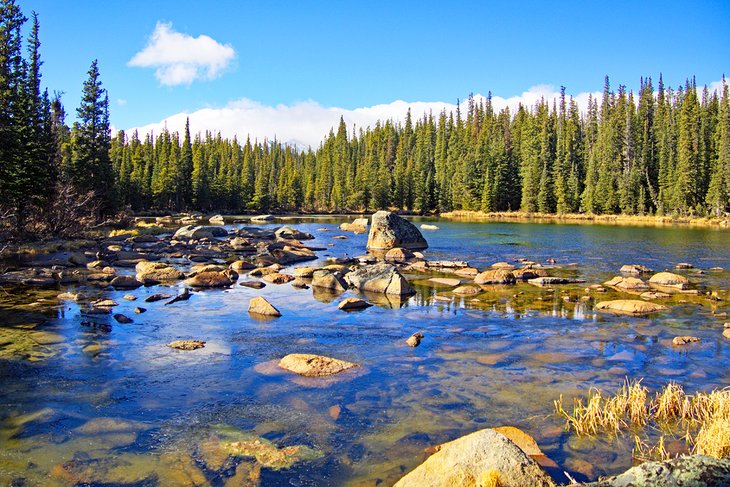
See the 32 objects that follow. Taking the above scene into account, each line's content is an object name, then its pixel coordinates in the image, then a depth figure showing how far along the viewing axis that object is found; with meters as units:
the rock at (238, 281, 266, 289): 20.95
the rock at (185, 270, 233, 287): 20.78
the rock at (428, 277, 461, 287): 21.64
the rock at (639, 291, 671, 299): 18.73
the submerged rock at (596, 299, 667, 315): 16.41
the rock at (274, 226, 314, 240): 43.94
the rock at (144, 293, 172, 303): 17.74
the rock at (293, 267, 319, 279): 23.07
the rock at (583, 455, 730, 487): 4.47
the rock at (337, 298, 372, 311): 17.08
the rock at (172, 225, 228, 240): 40.88
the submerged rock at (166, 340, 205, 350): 12.11
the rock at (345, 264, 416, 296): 19.92
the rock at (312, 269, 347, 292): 20.70
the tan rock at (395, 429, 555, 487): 5.70
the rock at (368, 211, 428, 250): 36.00
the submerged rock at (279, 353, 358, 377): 10.43
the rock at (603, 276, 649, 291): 20.42
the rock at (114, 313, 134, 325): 14.49
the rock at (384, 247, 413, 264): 29.58
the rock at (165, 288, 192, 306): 17.44
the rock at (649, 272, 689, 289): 20.99
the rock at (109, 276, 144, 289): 20.30
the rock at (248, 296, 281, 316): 15.90
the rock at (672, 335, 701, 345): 12.83
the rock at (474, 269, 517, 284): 22.08
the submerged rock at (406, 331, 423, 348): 12.66
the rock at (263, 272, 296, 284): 22.49
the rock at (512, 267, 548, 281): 23.00
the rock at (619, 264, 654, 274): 25.08
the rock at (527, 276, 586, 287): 21.96
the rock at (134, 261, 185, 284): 21.93
